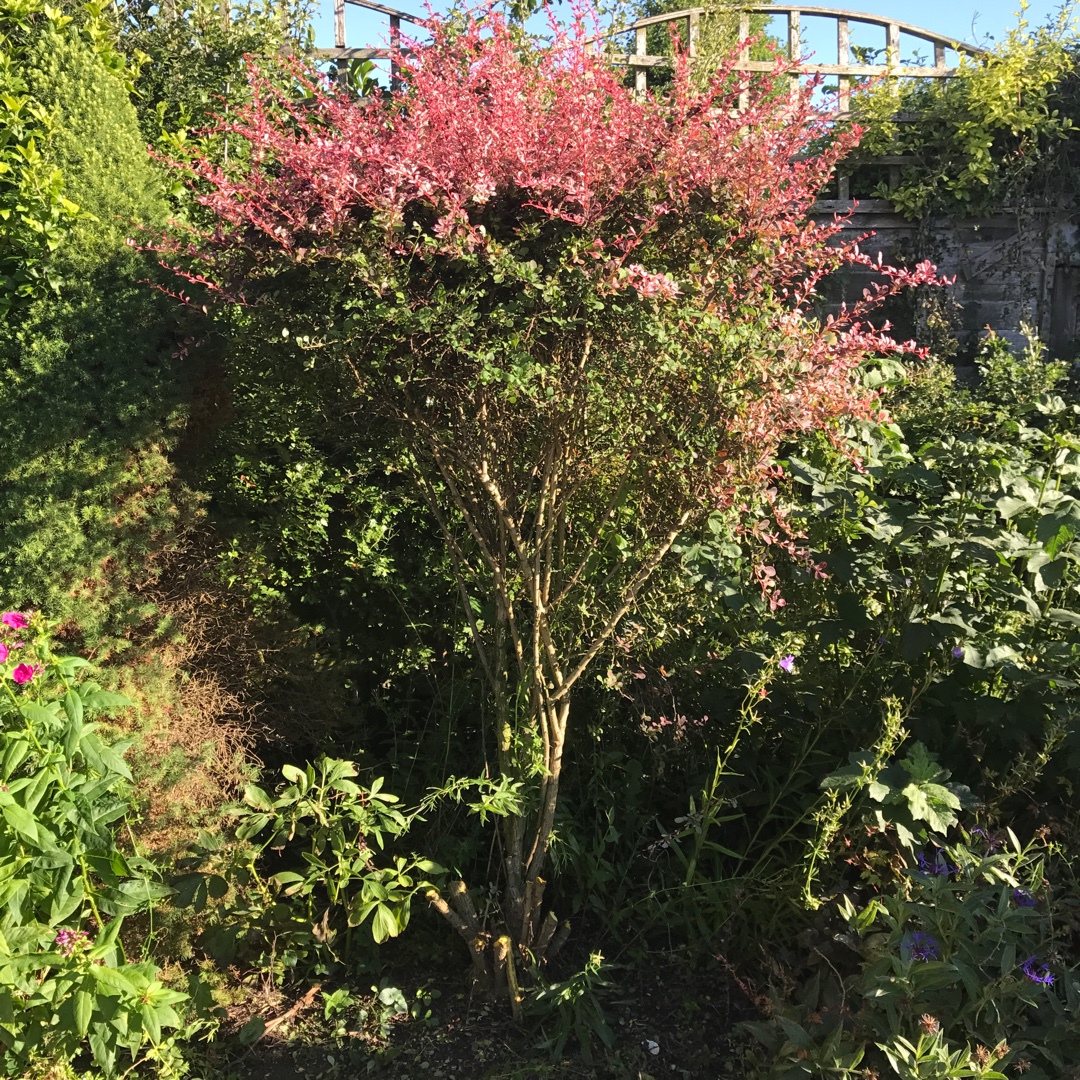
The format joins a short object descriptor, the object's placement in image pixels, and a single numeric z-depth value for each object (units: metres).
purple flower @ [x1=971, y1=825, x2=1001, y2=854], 2.33
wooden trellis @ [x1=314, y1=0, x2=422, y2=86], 6.65
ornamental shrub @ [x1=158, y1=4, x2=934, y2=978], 2.11
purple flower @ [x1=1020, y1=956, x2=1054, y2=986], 1.97
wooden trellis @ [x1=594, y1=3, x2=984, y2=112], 8.04
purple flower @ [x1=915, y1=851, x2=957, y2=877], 2.24
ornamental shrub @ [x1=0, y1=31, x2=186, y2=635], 2.73
